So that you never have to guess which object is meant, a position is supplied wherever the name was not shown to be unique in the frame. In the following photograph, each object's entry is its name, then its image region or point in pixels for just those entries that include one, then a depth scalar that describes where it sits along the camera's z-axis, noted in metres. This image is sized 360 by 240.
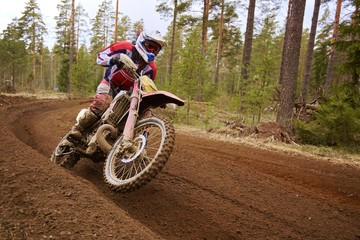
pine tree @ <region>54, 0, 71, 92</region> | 37.13
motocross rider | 4.13
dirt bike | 3.29
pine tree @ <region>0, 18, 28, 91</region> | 27.94
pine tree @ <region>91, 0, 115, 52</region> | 53.55
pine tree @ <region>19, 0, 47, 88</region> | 44.88
